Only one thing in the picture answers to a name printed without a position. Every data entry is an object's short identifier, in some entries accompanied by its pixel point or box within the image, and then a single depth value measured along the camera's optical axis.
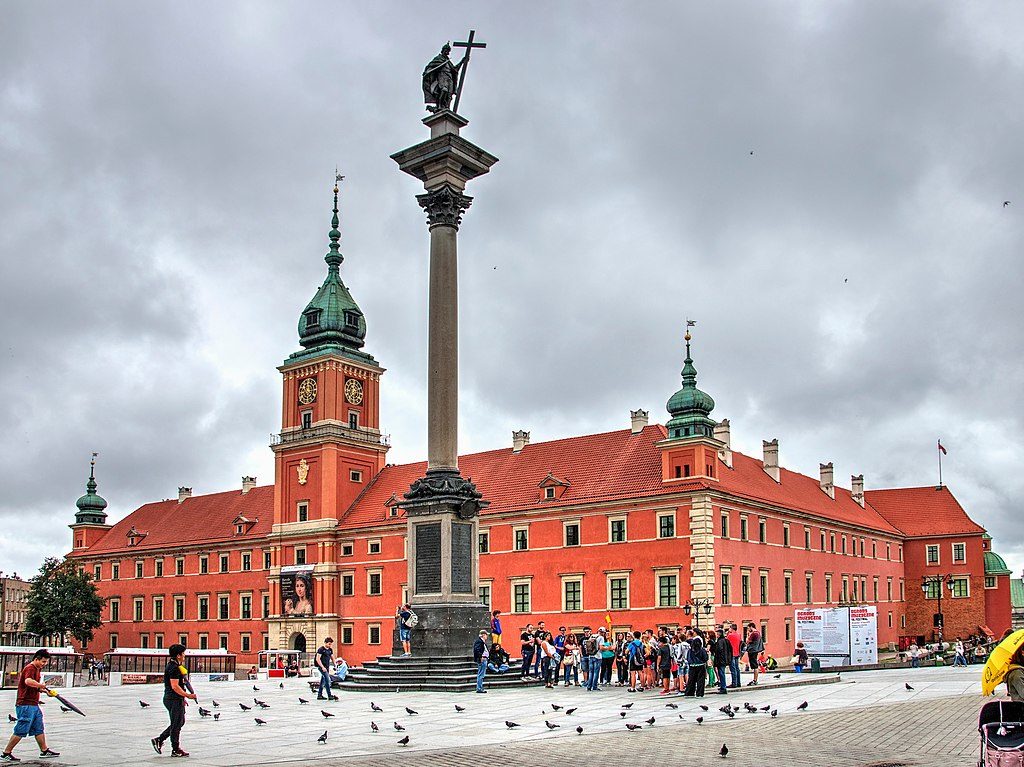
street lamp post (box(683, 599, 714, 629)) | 51.38
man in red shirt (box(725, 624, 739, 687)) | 25.69
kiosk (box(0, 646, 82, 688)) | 34.16
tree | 75.62
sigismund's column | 27.34
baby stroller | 8.77
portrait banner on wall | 68.94
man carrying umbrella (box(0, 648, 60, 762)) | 14.41
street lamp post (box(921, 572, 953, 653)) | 73.78
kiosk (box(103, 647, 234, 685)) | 40.38
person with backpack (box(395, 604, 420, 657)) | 27.88
